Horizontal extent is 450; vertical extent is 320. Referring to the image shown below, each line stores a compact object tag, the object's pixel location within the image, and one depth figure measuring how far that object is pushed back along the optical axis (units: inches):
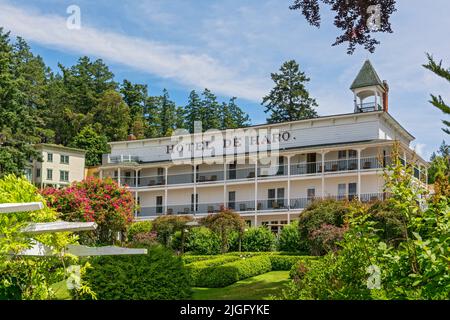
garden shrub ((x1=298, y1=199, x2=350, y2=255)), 915.4
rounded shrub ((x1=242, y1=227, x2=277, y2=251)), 1327.5
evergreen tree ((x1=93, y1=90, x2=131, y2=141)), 2496.3
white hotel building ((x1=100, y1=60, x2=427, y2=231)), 1637.6
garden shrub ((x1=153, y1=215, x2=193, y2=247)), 1330.0
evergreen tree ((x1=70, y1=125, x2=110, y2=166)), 2579.7
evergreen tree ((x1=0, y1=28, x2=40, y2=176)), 1872.5
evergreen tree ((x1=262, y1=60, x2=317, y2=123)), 2126.0
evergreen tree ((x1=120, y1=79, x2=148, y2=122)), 2652.6
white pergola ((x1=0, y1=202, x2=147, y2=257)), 281.4
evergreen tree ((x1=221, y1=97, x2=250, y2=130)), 2235.5
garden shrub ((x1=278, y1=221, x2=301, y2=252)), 1236.8
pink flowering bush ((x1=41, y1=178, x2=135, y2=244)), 1095.6
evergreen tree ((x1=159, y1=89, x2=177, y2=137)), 2615.7
